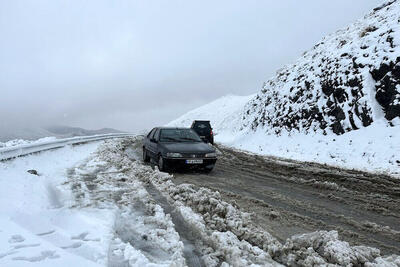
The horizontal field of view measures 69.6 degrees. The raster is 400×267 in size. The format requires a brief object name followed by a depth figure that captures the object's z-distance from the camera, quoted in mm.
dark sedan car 8664
